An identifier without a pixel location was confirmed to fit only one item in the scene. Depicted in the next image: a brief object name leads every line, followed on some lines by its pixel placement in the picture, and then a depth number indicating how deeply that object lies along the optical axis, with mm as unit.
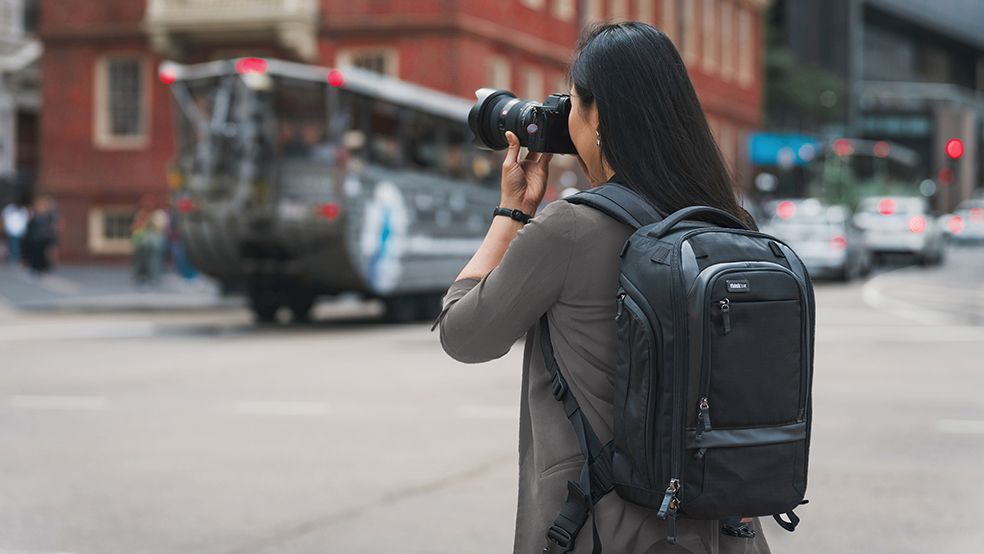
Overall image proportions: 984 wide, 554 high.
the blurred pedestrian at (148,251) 26203
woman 2471
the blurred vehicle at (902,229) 37344
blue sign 52344
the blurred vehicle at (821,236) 29672
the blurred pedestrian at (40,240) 27281
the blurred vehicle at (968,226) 60438
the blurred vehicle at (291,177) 17719
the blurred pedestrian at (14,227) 35312
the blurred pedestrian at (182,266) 26469
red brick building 31906
